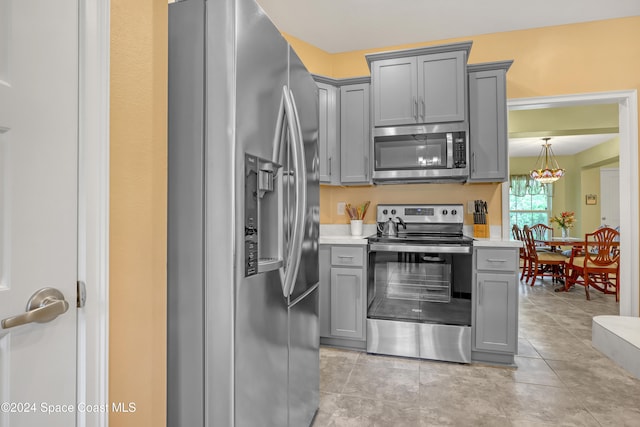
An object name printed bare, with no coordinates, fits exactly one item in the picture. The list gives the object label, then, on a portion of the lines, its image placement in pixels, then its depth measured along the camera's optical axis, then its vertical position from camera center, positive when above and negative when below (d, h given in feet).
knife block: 10.18 -0.50
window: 29.32 +1.22
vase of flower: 22.34 -0.42
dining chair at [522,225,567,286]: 17.87 -2.41
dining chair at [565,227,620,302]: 15.34 -2.30
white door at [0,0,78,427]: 2.31 +0.08
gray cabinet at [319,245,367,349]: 9.37 -2.26
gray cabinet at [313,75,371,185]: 10.44 +2.62
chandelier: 22.34 +2.73
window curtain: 29.30 +2.43
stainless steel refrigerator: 3.46 +0.01
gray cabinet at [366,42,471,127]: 9.20 +3.68
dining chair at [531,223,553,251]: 23.08 -1.42
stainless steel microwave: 9.33 +1.78
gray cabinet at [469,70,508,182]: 9.35 +2.49
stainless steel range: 8.76 -2.23
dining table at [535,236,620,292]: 19.24 -1.63
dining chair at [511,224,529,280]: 19.69 -1.87
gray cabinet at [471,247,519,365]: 8.46 -2.27
